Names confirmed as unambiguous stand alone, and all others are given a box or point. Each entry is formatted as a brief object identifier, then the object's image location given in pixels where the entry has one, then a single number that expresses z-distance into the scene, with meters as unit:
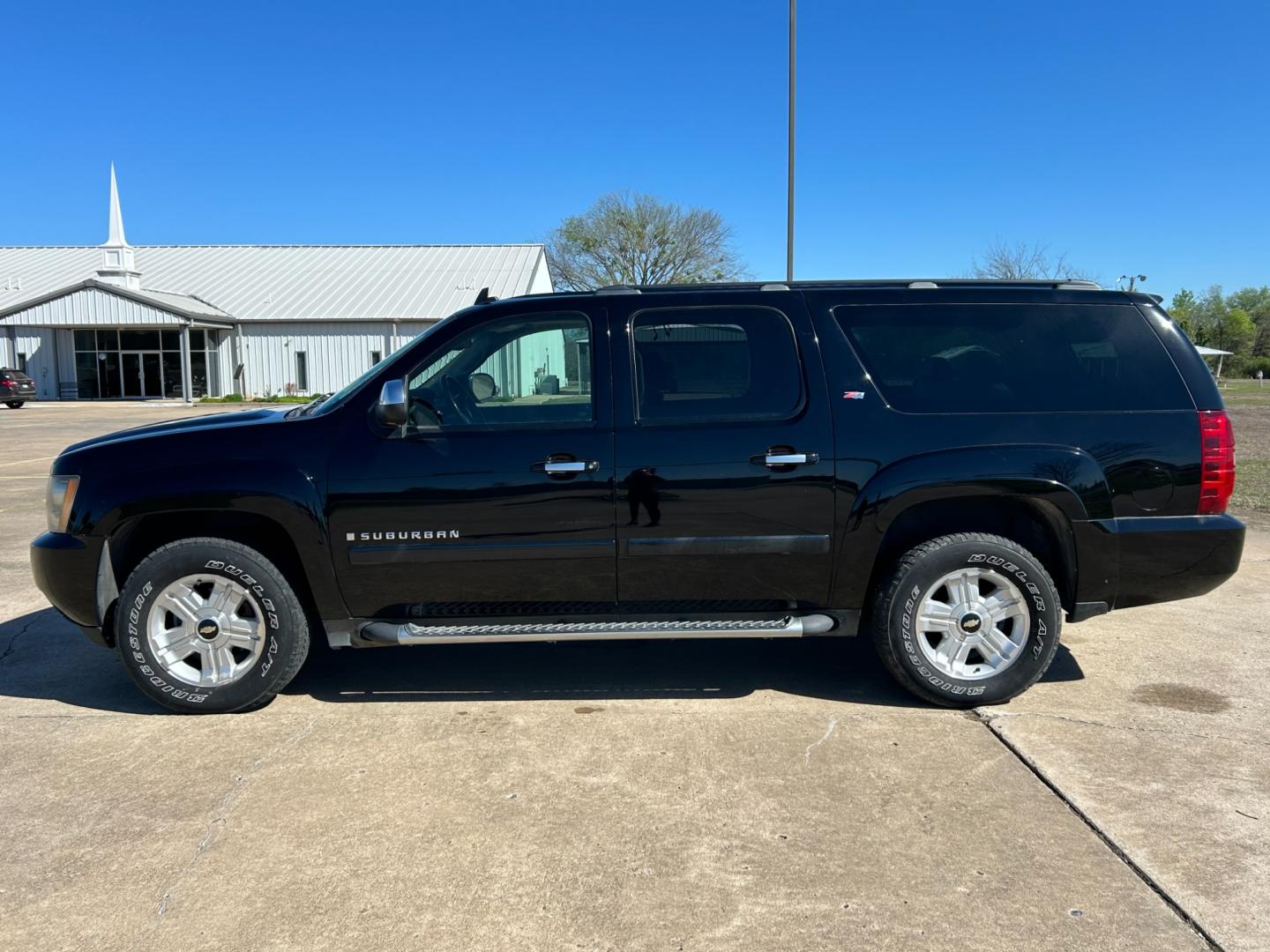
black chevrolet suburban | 4.16
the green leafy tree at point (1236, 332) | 101.81
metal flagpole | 16.35
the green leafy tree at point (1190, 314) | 101.18
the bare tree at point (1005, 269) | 33.81
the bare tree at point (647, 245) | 49.72
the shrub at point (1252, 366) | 94.19
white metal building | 39.25
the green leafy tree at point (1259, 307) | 104.88
